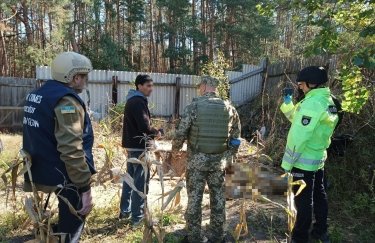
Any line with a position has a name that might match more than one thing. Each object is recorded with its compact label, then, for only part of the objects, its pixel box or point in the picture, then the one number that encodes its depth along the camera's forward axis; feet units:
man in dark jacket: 14.16
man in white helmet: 8.63
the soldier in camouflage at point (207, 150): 12.49
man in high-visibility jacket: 11.59
